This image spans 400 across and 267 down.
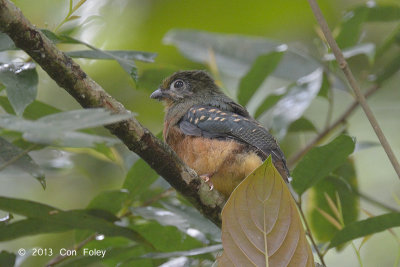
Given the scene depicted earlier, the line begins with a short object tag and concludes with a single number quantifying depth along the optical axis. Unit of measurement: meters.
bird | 6.94
